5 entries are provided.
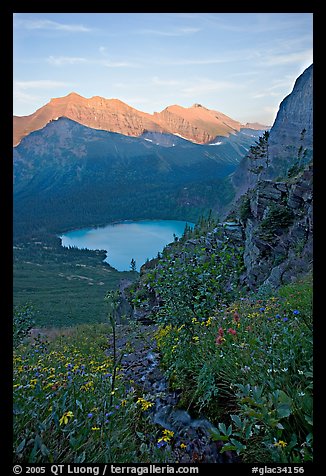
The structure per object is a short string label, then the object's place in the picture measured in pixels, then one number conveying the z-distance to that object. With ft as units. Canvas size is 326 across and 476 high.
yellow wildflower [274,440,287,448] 5.86
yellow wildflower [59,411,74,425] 6.40
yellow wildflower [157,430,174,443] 6.94
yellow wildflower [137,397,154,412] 8.66
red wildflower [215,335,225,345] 9.73
